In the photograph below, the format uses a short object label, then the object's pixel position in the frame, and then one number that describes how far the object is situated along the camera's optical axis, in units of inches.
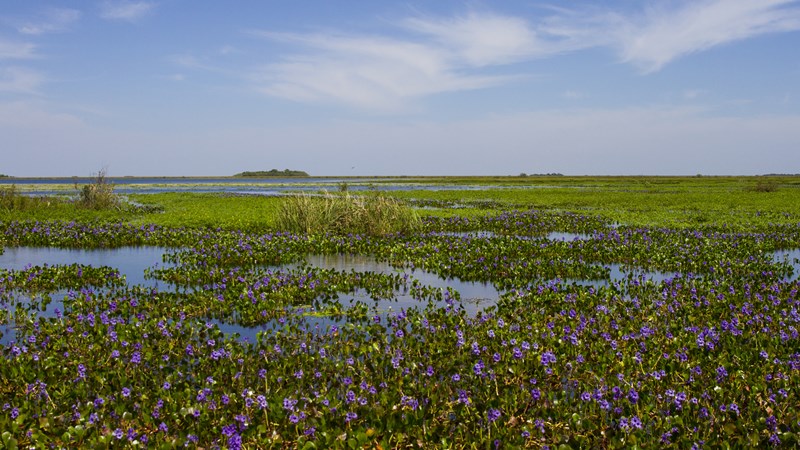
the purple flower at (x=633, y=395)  216.5
